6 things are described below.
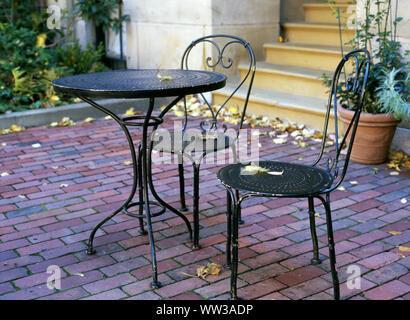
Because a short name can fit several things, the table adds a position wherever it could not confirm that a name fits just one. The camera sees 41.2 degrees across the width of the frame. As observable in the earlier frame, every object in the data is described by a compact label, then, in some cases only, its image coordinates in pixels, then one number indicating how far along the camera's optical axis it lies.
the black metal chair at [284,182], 2.35
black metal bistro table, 2.59
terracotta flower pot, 4.22
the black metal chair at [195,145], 2.99
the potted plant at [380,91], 4.15
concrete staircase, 5.45
